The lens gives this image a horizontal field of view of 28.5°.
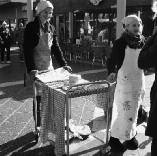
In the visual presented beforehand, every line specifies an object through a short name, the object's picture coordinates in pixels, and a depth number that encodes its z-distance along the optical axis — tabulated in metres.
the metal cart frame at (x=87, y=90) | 3.34
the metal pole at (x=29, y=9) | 10.11
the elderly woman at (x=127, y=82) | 3.68
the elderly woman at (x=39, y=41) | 3.98
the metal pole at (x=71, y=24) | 18.13
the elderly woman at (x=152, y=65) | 2.32
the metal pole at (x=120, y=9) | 10.38
